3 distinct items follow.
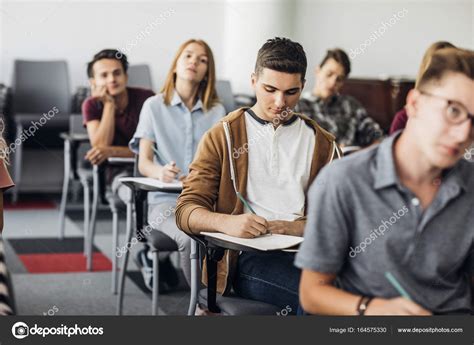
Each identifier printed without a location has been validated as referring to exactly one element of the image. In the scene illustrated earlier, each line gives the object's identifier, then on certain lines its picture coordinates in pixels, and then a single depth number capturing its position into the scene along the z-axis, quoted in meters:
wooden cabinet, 6.30
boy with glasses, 1.43
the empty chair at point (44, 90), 5.65
